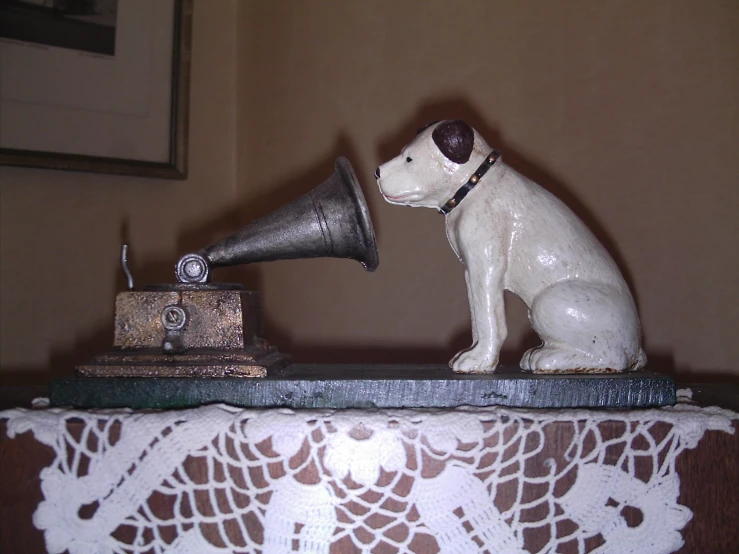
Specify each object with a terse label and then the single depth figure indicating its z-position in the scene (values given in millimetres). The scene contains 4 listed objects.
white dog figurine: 825
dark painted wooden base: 792
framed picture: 1295
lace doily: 726
